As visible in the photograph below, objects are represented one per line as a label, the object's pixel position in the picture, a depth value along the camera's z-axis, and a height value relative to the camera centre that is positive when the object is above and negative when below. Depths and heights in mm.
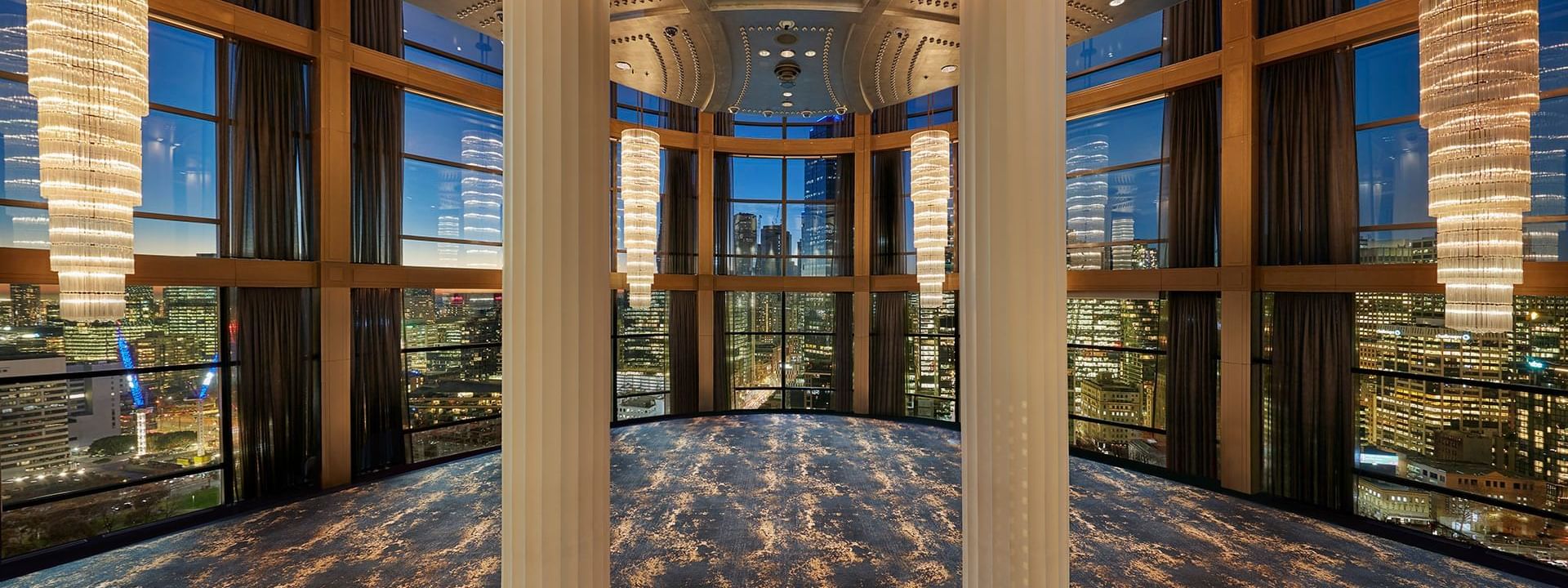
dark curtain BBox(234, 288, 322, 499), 5949 -1213
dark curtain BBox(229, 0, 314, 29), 6109 +3453
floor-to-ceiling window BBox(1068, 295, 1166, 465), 7441 -1378
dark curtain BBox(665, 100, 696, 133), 10047 +3403
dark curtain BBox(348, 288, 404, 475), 6801 -1196
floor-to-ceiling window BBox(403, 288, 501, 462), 7469 -1203
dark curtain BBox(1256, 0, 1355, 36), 6016 +3279
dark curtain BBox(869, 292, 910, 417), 10070 -1306
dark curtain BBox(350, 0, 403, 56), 6812 +3641
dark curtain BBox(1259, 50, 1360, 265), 5953 +1470
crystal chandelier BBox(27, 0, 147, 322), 3061 +1026
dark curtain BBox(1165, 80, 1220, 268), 6922 +1563
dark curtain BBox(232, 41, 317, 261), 6000 +1647
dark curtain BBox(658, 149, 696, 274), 10180 +1511
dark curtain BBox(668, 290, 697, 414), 10102 -1227
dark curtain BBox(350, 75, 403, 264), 6828 +1680
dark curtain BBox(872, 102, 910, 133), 10180 +3379
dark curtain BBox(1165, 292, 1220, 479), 6766 -1346
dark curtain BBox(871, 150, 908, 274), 10273 +1553
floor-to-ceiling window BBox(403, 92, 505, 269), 7539 +1648
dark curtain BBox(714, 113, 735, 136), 10328 +3354
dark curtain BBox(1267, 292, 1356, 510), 5855 -1373
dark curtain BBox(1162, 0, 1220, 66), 6859 +3514
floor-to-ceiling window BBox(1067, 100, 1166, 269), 7605 +1514
